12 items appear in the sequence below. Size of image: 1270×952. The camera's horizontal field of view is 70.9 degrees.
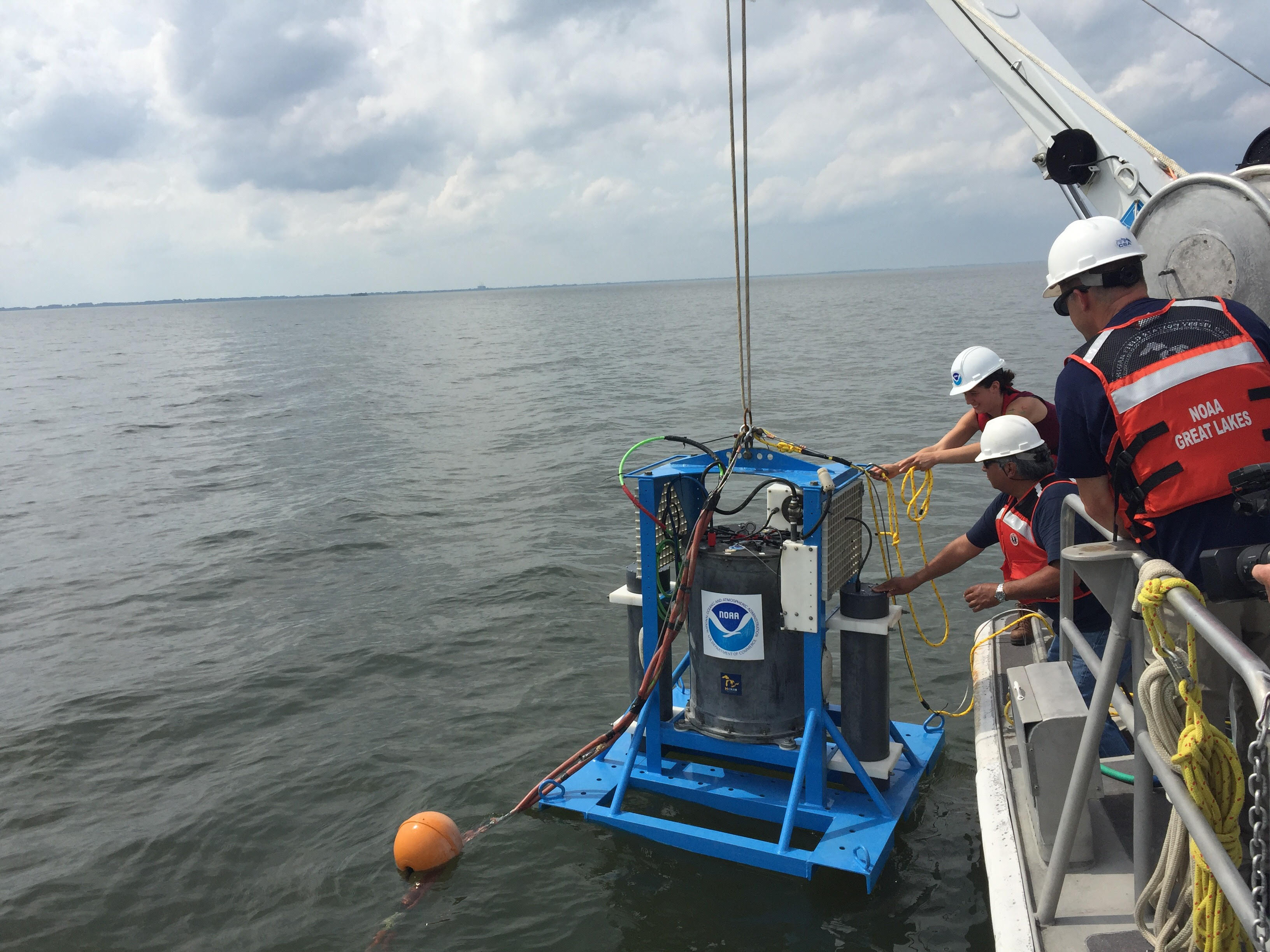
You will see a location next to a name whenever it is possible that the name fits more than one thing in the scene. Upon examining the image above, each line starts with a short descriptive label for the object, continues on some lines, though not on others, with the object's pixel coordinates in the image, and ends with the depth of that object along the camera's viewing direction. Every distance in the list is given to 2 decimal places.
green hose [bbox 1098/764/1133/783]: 3.38
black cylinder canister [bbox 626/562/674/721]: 5.00
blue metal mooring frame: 4.23
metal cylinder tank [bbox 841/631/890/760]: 4.49
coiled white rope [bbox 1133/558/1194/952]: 2.07
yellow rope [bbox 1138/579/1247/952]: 1.91
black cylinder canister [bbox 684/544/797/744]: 4.48
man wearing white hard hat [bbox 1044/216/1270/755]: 2.50
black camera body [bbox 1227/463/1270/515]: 2.41
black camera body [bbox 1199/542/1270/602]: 2.34
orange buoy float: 4.82
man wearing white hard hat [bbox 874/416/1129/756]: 3.96
